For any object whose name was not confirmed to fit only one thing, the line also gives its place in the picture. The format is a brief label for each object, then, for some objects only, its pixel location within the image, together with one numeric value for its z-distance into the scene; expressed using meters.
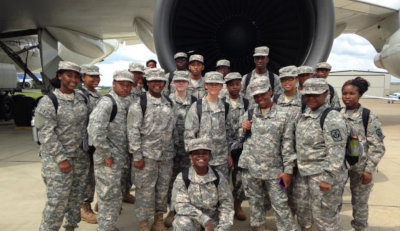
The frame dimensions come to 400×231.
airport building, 38.25
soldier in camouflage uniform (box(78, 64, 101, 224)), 3.25
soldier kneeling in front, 2.41
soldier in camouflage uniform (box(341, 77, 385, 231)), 2.64
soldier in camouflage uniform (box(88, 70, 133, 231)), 2.64
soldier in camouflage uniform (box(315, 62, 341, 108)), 3.57
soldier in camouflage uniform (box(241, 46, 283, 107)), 3.40
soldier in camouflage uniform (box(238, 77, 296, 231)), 2.59
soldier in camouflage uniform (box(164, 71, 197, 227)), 3.21
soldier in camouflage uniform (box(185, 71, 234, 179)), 2.91
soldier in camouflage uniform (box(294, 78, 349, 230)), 2.30
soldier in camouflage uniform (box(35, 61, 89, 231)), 2.63
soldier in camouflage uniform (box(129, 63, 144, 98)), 3.50
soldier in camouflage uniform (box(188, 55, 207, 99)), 3.58
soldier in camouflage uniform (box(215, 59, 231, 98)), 3.74
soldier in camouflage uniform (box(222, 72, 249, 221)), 3.18
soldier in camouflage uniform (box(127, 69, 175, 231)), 2.76
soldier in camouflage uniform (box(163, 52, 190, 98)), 3.73
